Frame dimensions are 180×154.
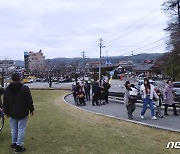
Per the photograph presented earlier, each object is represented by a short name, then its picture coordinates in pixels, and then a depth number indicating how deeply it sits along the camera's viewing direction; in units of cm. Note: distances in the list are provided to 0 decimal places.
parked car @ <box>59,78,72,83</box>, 9127
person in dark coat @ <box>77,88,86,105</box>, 2023
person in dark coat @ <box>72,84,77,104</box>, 2092
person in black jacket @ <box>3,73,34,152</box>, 632
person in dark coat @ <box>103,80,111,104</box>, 2111
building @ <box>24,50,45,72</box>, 13232
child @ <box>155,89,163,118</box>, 1250
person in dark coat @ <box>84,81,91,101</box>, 2466
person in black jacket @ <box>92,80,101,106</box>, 1983
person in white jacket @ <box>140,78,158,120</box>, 1203
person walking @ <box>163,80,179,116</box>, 1315
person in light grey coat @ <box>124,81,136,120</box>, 1199
